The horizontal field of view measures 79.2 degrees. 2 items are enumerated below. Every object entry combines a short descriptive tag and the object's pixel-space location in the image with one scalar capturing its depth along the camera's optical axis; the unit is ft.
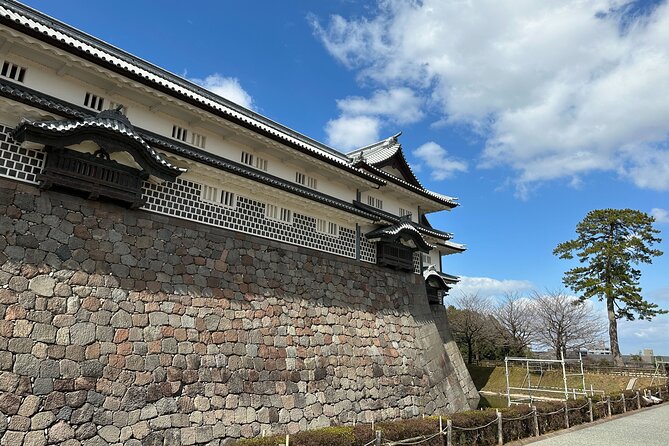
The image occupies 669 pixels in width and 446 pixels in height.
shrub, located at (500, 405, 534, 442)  35.68
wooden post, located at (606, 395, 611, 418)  49.23
